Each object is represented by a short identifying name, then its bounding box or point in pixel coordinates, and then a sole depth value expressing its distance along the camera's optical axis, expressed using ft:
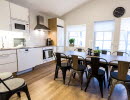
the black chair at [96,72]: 6.71
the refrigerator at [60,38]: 16.27
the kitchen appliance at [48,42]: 16.01
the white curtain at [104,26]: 13.99
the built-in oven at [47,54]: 13.77
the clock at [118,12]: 12.88
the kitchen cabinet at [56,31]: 15.76
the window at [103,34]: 14.25
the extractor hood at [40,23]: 13.12
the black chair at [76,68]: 7.56
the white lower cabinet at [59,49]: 16.35
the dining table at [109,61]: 6.43
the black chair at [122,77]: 5.54
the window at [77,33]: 16.71
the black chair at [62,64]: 8.59
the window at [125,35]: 13.09
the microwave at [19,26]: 10.19
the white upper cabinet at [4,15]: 9.01
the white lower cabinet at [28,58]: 10.20
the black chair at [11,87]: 4.18
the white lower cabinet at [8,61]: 8.63
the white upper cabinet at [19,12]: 9.90
